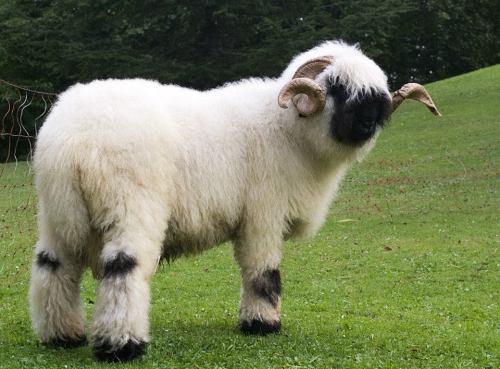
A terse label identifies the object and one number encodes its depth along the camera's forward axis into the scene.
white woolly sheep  6.41
